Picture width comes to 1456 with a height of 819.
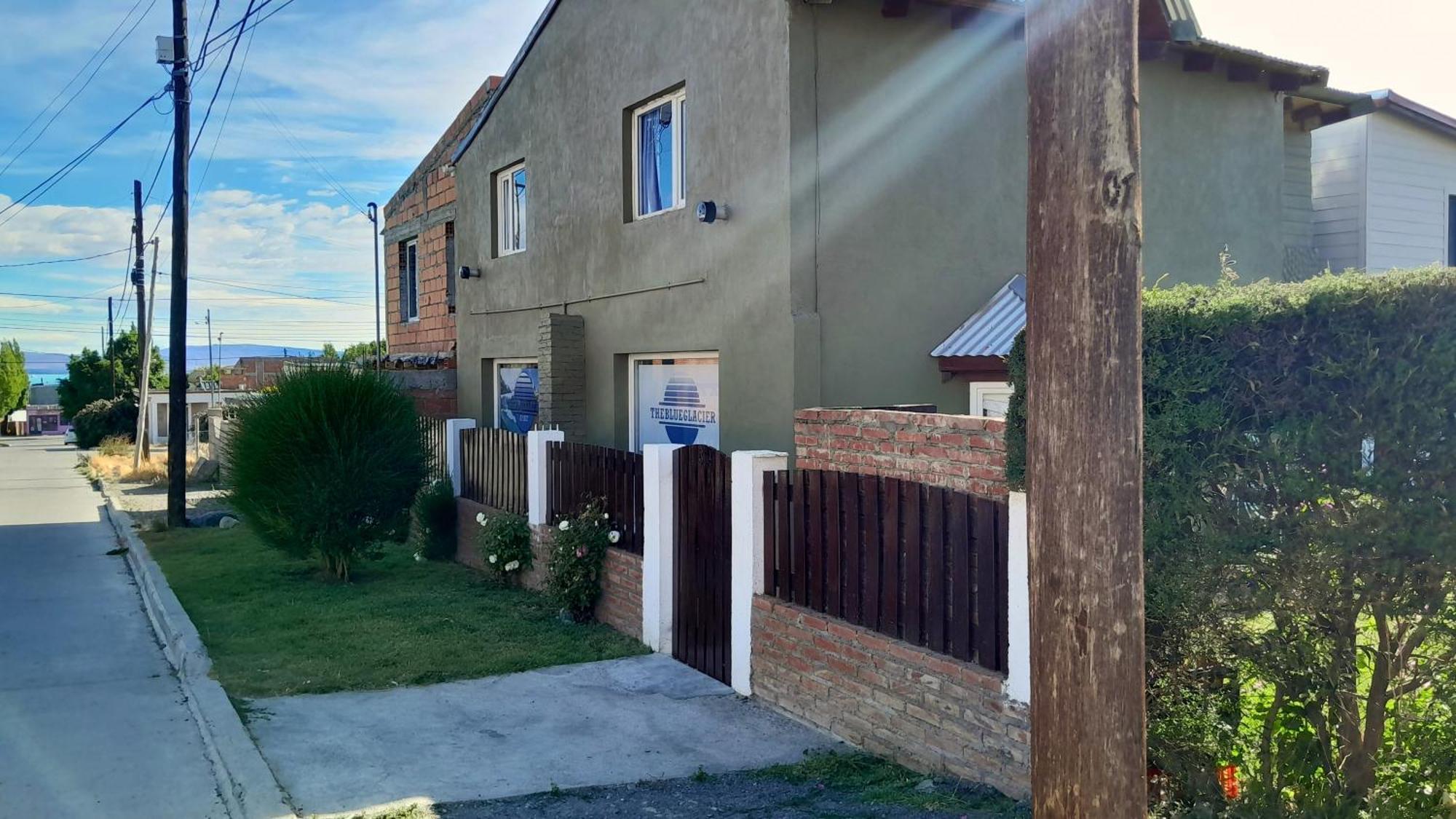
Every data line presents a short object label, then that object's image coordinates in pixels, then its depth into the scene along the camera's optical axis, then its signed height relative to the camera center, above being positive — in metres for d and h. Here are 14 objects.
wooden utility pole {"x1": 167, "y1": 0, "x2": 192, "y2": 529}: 17.44 +2.18
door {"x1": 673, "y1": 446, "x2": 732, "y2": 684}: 7.77 -1.17
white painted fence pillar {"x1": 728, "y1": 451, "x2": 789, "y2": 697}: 7.26 -1.01
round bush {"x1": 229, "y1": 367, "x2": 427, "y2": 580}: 11.31 -0.68
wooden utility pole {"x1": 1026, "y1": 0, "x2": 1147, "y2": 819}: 2.96 -0.10
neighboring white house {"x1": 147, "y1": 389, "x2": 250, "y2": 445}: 45.16 -0.62
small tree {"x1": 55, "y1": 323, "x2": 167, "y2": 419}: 57.94 +1.05
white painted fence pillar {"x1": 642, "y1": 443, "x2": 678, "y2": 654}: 8.49 -1.09
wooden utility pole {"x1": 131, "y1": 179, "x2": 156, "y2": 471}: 29.75 +2.50
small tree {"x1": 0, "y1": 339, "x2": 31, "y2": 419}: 73.69 +1.20
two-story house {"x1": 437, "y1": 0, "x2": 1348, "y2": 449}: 9.30 +1.82
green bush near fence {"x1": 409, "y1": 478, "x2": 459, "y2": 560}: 13.26 -1.48
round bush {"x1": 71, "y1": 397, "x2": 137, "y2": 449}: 47.34 -0.99
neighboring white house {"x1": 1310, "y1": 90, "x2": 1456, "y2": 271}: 12.61 +2.19
